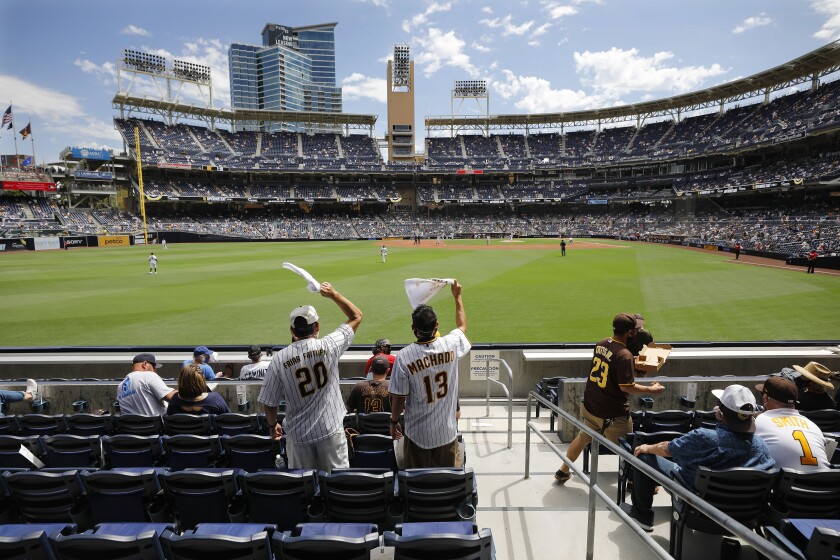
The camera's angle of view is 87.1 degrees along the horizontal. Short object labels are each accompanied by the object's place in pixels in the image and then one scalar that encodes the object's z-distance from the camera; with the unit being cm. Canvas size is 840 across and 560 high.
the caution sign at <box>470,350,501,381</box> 803
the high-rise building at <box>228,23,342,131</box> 17525
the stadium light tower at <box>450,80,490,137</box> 9075
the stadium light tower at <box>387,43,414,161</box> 9256
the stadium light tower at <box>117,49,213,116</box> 7381
